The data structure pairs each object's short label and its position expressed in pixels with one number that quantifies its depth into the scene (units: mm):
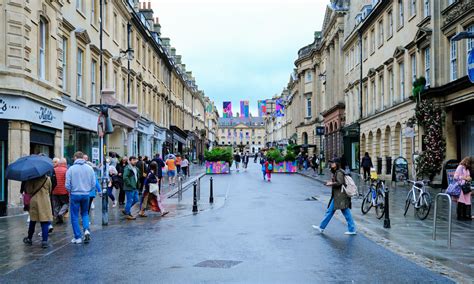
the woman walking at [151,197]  15445
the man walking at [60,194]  13266
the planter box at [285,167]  49688
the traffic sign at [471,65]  10758
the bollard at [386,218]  12828
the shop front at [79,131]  22281
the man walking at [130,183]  15431
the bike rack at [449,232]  9944
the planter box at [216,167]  47500
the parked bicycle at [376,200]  15148
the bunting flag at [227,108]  121875
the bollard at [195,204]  16625
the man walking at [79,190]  10742
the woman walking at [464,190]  13937
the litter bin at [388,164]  35712
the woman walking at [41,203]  10219
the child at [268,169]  34712
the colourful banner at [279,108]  85625
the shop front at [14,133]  15523
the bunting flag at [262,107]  130000
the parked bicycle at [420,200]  14352
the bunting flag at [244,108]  135125
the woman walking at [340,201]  11859
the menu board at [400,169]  27484
